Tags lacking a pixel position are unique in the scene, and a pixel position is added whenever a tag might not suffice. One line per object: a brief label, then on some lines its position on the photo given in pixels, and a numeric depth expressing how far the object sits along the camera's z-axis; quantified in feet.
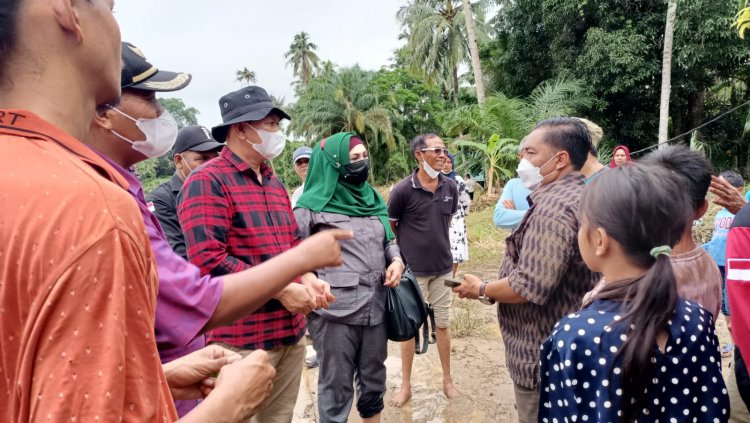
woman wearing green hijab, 8.09
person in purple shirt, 3.59
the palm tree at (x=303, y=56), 117.80
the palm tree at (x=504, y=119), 39.75
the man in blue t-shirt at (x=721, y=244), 10.80
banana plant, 38.75
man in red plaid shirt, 6.59
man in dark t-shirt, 11.83
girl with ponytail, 3.90
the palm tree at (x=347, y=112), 75.05
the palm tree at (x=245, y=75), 170.19
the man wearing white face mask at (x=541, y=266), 5.95
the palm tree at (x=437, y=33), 72.13
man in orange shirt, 1.89
